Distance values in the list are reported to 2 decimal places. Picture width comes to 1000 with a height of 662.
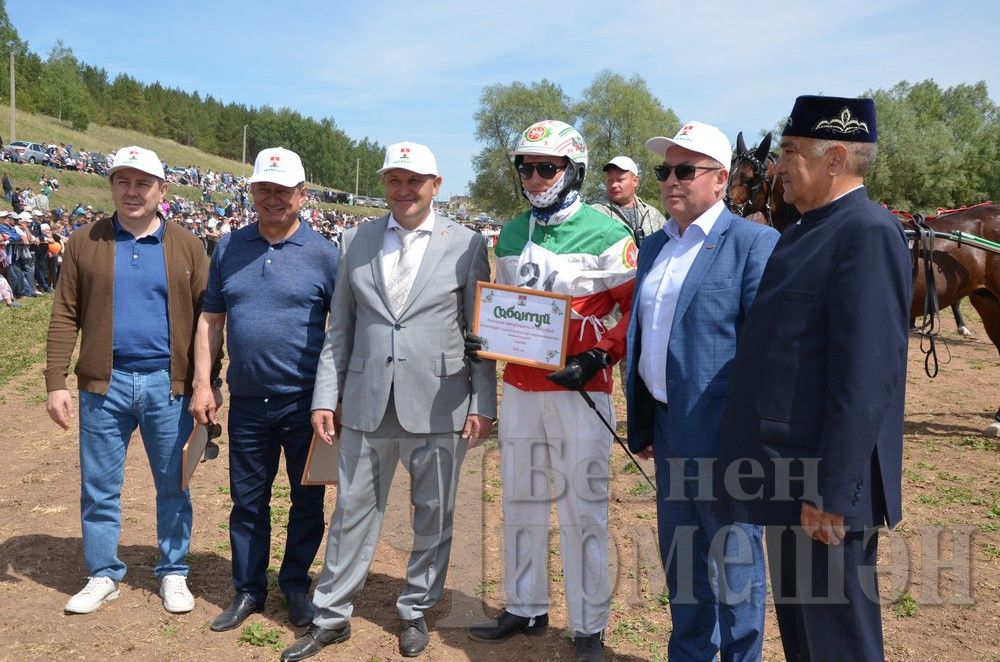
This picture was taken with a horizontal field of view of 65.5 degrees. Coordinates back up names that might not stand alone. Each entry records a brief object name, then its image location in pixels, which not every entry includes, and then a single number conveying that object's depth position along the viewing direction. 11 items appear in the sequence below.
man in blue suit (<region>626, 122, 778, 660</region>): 3.00
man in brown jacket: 4.03
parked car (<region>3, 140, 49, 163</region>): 46.65
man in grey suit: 3.71
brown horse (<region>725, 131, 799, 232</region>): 6.84
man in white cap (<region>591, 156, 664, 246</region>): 7.29
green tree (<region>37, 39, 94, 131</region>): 83.25
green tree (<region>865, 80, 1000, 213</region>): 42.66
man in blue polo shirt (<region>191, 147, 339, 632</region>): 3.91
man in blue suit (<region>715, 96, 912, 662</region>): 2.20
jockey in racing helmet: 3.60
